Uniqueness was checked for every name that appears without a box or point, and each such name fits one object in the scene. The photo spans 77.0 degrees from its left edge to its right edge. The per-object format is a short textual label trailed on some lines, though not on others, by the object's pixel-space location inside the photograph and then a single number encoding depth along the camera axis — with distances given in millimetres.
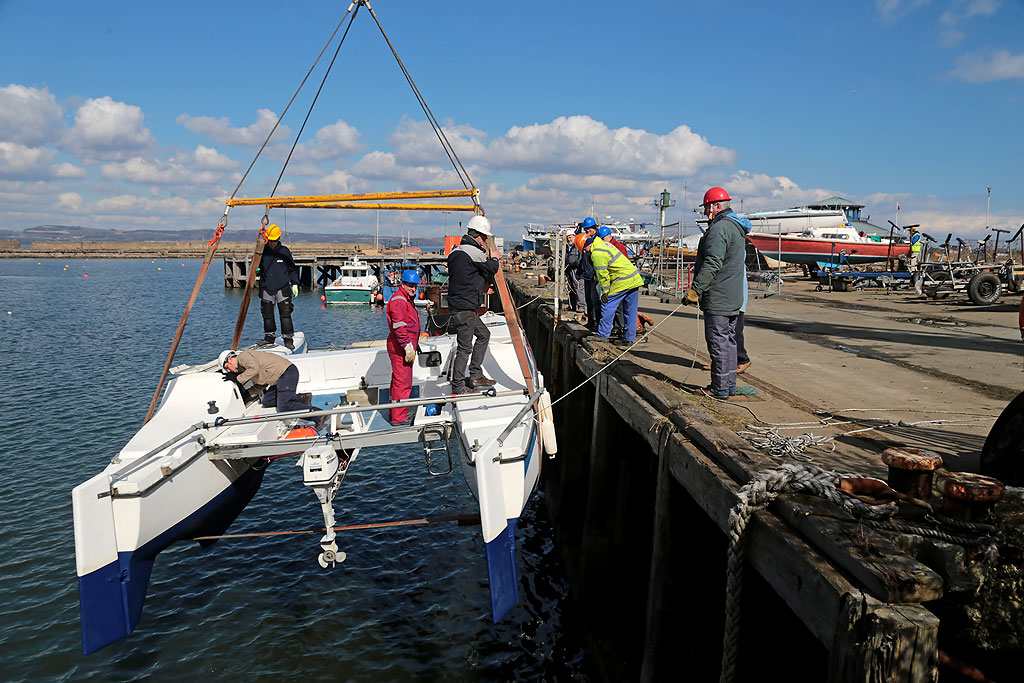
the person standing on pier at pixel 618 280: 8266
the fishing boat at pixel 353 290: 42094
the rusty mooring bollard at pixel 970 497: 2686
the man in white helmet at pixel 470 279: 6727
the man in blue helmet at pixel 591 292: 9923
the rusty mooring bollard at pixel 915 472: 3002
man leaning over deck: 7012
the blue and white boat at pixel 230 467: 4871
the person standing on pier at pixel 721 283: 5480
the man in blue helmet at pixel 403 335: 6961
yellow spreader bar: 7812
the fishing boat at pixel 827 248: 26469
